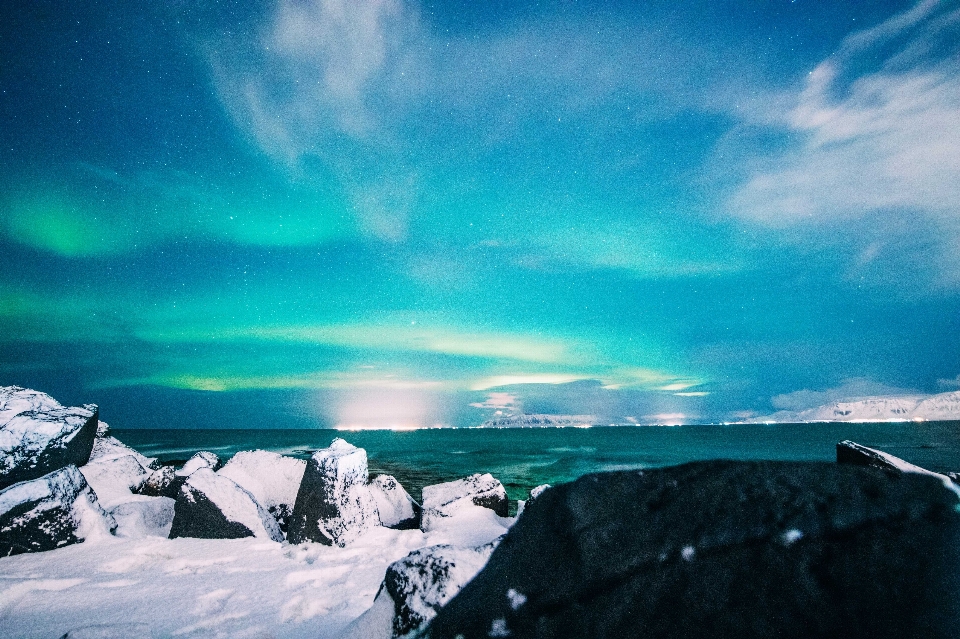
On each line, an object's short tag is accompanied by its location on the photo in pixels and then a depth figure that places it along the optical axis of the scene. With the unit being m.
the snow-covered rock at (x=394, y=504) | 6.35
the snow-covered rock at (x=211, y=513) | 5.02
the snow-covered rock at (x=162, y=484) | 8.09
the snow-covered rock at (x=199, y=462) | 8.60
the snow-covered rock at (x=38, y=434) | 5.39
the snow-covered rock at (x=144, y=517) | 5.27
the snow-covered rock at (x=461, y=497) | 6.23
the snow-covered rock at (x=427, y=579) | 1.87
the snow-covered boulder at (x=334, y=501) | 5.02
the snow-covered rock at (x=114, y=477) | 6.58
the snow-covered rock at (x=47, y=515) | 4.32
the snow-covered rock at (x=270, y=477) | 6.41
